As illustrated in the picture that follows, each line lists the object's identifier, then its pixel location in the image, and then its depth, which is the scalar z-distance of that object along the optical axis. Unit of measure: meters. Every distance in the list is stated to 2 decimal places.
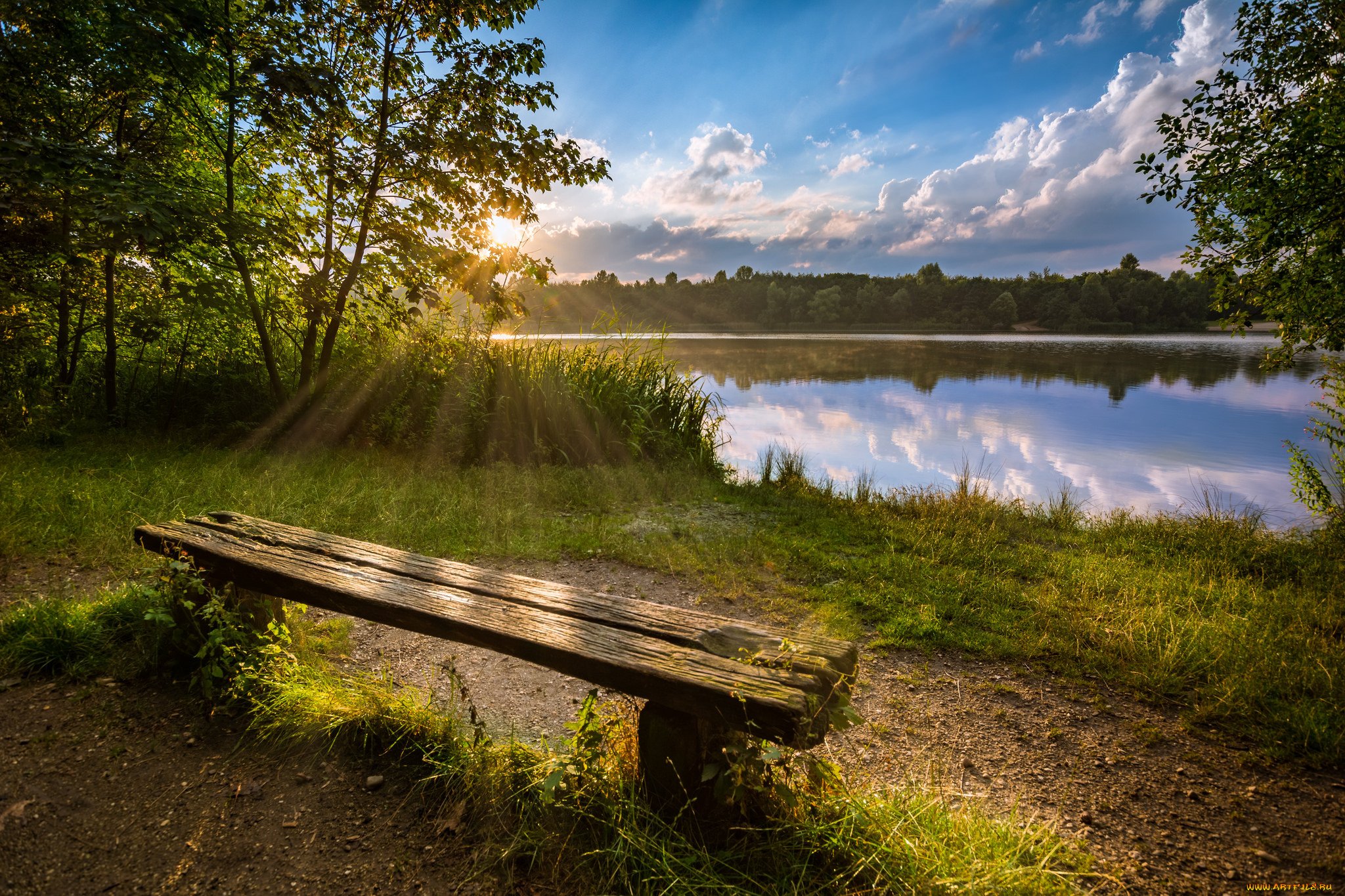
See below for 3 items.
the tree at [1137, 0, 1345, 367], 4.78
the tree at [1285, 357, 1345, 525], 5.46
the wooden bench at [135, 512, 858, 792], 1.72
